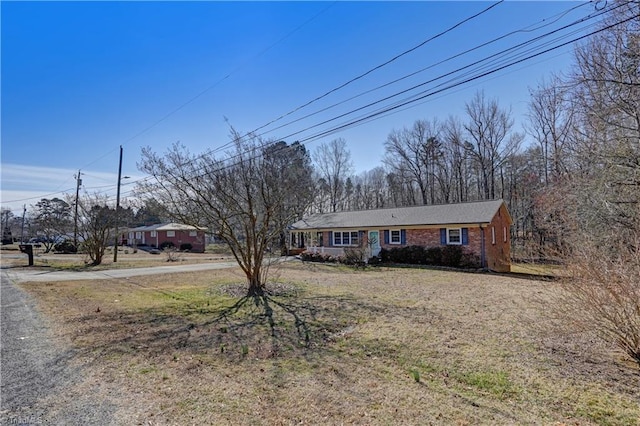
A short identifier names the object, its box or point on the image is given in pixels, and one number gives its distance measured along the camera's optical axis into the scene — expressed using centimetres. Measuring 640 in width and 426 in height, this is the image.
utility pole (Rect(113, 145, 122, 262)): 2208
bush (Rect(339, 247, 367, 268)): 2075
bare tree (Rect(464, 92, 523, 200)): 3347
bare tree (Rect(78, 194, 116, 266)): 2144
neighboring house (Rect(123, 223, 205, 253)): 4253
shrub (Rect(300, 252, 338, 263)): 2279
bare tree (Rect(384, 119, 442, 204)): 3753
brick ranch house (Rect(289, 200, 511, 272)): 1900
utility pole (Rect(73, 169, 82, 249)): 2378
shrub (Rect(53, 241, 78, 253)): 3262
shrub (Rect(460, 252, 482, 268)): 1833
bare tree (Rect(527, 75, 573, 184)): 2546
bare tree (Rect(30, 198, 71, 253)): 2597
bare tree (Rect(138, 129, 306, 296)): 970
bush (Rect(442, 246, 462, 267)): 1880
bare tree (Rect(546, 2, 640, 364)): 771
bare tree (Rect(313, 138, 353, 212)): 4219
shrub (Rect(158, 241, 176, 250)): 4208
